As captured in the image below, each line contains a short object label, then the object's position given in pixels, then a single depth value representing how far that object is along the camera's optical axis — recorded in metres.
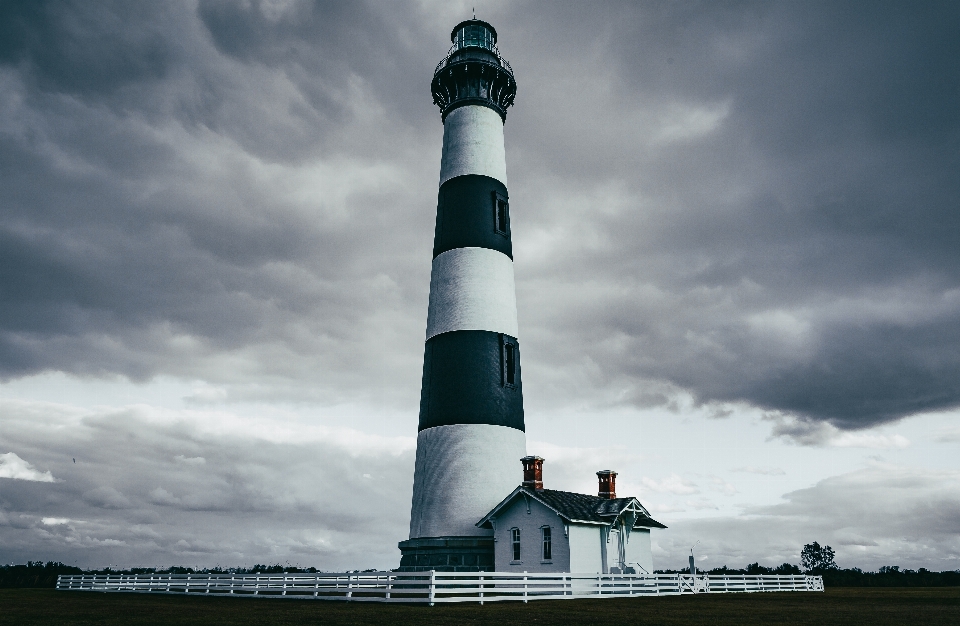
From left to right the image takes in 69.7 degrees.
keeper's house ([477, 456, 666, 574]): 26.17
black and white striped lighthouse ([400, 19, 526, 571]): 27.08
